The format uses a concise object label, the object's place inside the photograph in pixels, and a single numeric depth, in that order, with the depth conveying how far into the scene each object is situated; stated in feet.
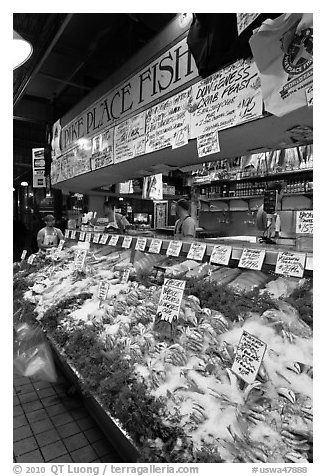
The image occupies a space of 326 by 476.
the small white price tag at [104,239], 11.03
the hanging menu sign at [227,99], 5.87
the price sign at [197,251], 6.45
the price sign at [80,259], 10.93
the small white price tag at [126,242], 9.49
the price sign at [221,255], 5.84
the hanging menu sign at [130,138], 9.63
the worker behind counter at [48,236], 17.78
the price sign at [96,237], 11.61
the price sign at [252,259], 5.22
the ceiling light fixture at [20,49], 6.88
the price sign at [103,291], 8.07
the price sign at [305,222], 6.15
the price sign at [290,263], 4.63
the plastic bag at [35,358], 8.18
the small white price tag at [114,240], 10.28
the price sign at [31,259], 14.25
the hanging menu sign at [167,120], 7.79
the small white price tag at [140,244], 8.47
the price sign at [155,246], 7.74
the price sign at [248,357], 4.15
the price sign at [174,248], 7.15
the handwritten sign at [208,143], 6.75
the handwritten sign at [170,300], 5.77
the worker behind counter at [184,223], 16.60
